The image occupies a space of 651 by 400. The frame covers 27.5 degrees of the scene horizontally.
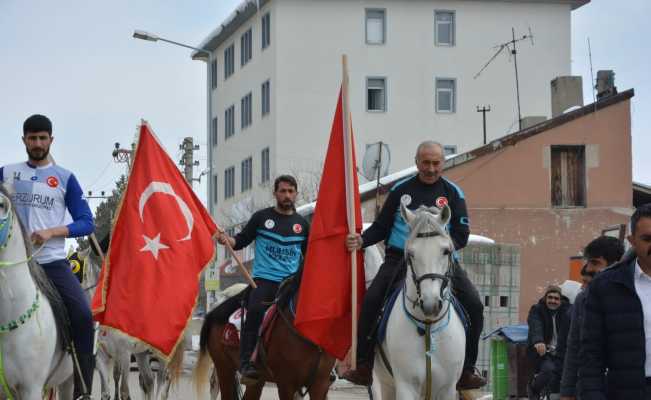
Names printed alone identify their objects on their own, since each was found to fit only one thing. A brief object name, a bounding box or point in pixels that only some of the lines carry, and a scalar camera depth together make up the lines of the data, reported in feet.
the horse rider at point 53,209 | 35.55
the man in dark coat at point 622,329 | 24.02
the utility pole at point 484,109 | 205.06
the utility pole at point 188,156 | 153.28
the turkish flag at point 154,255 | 41.91
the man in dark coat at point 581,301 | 26.23
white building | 215.92
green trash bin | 70.18
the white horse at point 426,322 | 34.09
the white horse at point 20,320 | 32.65
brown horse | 43.37
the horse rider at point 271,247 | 44.65
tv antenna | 215.41
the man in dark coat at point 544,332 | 58.94
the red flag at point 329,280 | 41.22
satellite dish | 93.21
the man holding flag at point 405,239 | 37.52
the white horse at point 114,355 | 58.90
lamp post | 123.13
